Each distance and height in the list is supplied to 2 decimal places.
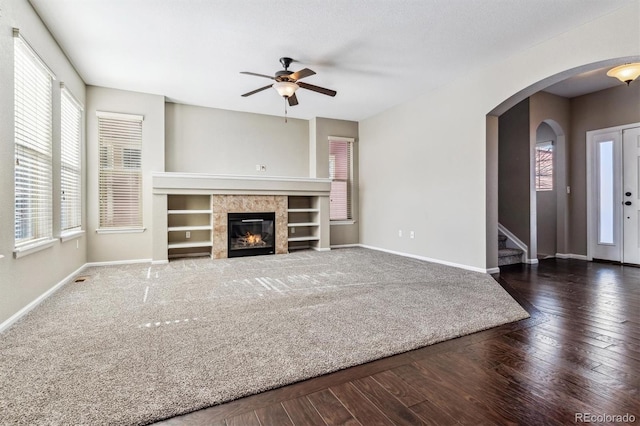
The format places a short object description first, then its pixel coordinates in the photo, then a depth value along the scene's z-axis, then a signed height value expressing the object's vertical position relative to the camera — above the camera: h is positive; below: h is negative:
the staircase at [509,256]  5.56 -0.75
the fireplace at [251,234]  6.23 -0.41
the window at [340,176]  7.57 +0.88
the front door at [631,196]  5.41 +0.30
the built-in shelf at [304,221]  7.16 -0.18
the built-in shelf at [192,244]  5.77 -0.58
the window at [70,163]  4.27 +0.71
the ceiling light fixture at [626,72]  4.05 +1.83
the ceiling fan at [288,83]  4.20 +1.78
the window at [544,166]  6.58 +0.99
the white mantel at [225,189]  5.57 +0.48
